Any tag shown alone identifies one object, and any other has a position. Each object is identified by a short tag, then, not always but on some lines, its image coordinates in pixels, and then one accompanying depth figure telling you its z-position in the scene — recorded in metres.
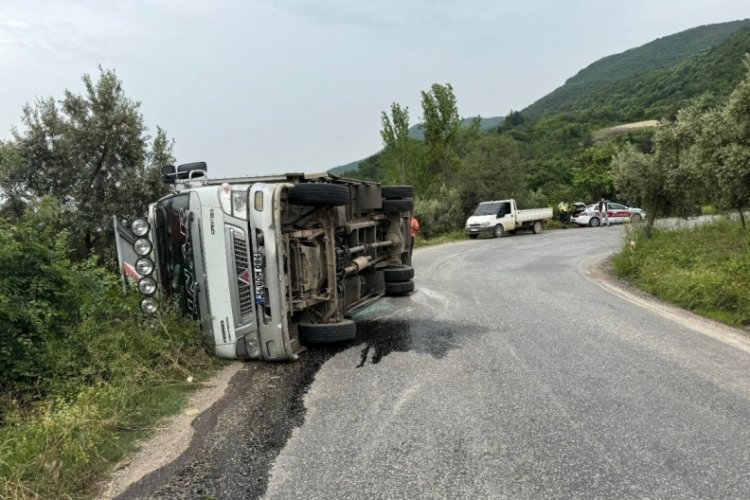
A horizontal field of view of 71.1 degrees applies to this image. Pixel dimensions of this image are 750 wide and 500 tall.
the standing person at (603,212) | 34.03
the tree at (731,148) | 9.85
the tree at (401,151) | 36.66
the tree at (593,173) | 48.81
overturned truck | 5.43
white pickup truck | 27.47
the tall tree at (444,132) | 35.25
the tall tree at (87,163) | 16.03
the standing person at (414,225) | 13.11
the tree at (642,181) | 14.97
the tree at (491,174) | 33.06
